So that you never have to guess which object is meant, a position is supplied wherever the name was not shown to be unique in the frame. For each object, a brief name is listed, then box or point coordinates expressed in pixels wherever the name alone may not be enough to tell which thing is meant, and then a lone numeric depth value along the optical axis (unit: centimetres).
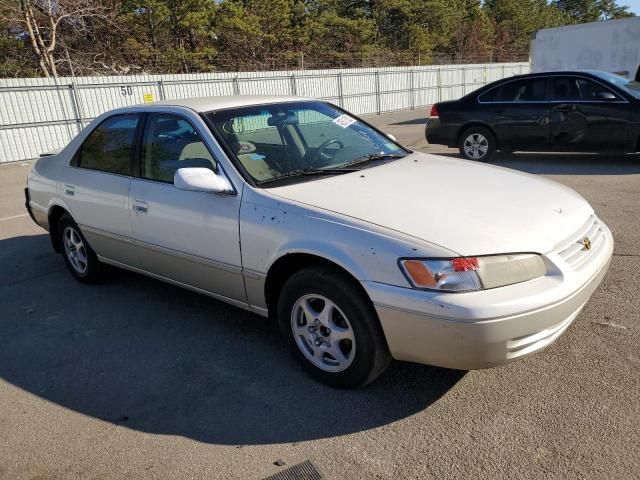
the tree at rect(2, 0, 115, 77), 2059
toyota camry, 254
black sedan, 835
